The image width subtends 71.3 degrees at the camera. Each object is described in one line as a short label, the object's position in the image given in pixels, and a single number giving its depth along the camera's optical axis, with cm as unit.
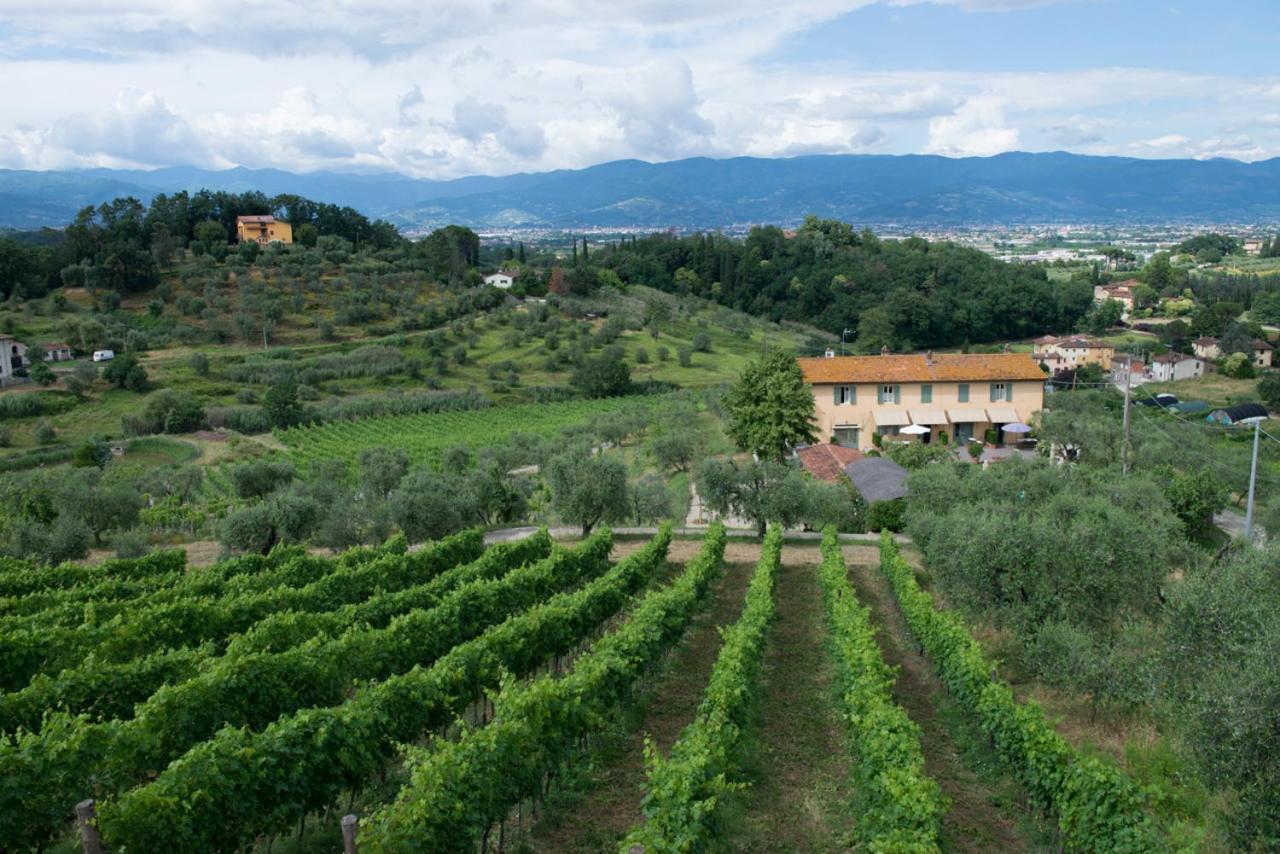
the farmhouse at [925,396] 4681
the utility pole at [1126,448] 3222
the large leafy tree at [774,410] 4128
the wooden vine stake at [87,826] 816
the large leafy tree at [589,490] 3144
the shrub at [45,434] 5853
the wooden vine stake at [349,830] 813
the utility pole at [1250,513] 2660
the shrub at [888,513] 3259
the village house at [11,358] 6850
